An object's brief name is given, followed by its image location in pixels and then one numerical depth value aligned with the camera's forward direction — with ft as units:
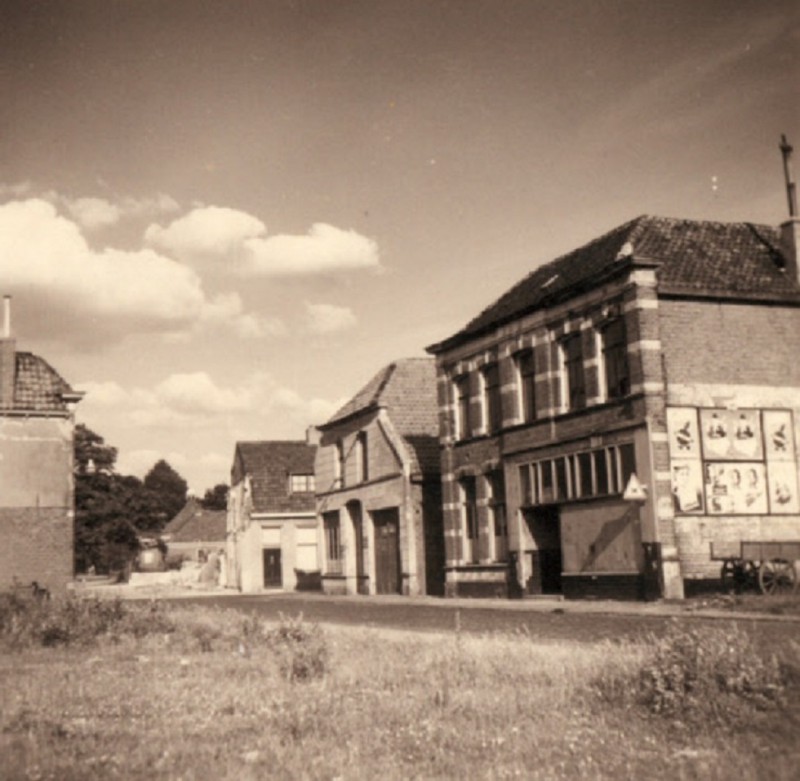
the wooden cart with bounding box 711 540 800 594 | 72.38
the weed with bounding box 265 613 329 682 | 34.60
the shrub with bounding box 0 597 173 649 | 49.03
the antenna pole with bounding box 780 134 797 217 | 89.07
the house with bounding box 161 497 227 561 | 265.34
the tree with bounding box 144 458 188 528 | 451.94
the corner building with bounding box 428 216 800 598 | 79.97
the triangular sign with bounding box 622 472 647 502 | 78.23
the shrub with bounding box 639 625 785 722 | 24.12
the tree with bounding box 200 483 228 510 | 453.99
